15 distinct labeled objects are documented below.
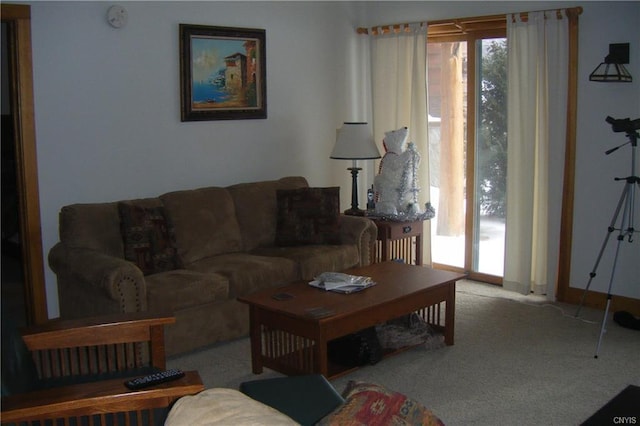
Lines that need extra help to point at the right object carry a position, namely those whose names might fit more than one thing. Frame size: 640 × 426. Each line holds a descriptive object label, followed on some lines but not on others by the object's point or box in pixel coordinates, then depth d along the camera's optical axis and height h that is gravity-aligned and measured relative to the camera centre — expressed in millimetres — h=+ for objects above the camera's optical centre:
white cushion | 1544 -607
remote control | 2326 -797
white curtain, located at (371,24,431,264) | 5887 +420
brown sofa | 4027 -762
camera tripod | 4328 -454
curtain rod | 4958 +902
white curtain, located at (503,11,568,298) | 5051 -70
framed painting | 5145 +487
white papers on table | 3939 -815
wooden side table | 5449 -819
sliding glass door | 5672 -124
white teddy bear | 5539 -315
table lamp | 5535 -54
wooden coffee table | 3539 -918
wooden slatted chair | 2227 -818
